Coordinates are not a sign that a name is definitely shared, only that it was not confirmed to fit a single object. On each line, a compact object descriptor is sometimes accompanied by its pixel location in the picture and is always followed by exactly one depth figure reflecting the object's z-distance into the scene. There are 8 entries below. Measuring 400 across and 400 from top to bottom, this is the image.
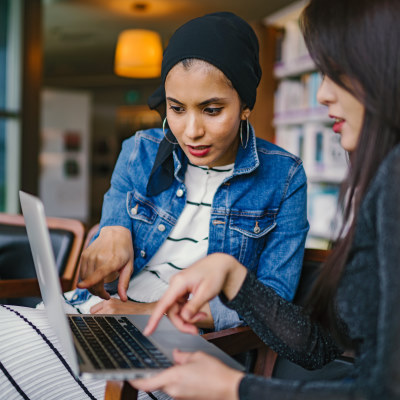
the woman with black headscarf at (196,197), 1.11
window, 4.57
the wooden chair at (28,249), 1.72
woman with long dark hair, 0.64
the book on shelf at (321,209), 3.38
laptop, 0.71
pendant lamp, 5.27
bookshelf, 3.33
